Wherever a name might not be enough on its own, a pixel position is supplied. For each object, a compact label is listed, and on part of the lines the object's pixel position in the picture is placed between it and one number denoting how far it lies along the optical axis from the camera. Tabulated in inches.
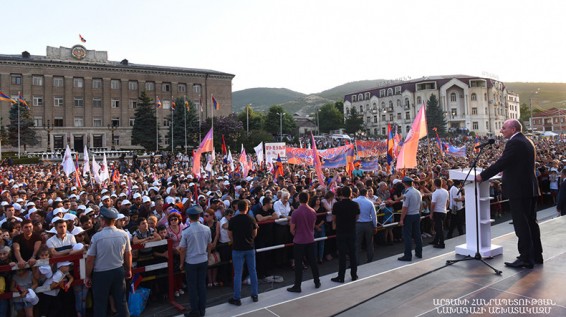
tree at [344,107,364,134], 3681.1
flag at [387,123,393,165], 753.6
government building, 2539.4
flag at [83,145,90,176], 803.4
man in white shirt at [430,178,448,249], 345.1
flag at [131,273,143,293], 258.8
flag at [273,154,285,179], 775.7
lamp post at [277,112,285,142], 3103.8
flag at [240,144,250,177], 802.2
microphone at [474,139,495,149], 240.8
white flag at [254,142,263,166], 911.0
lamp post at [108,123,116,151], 2740.4
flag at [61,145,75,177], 725.3
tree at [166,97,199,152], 2347.4
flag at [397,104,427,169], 490.3
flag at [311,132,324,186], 543.4
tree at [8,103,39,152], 2152.9
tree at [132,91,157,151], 2363.4
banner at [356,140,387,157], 897.5
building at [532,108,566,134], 4525.1
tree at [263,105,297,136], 3353.8
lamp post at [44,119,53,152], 2509.8
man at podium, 231.3
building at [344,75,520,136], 3688.5
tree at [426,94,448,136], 3137.3
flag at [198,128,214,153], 700.7
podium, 269.6
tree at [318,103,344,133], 4242.1
